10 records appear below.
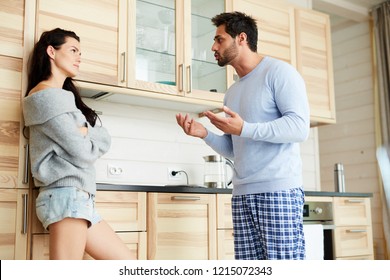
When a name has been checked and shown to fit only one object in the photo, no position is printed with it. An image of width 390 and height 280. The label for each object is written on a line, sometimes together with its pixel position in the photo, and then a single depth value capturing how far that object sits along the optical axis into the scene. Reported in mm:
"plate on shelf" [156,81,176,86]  3048
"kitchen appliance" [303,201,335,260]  3312
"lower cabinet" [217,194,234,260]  2852
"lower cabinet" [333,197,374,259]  3467
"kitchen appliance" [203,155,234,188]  3382
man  1946
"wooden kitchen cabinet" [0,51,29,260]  2318
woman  2029
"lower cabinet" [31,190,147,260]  2504
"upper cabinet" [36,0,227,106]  2746
